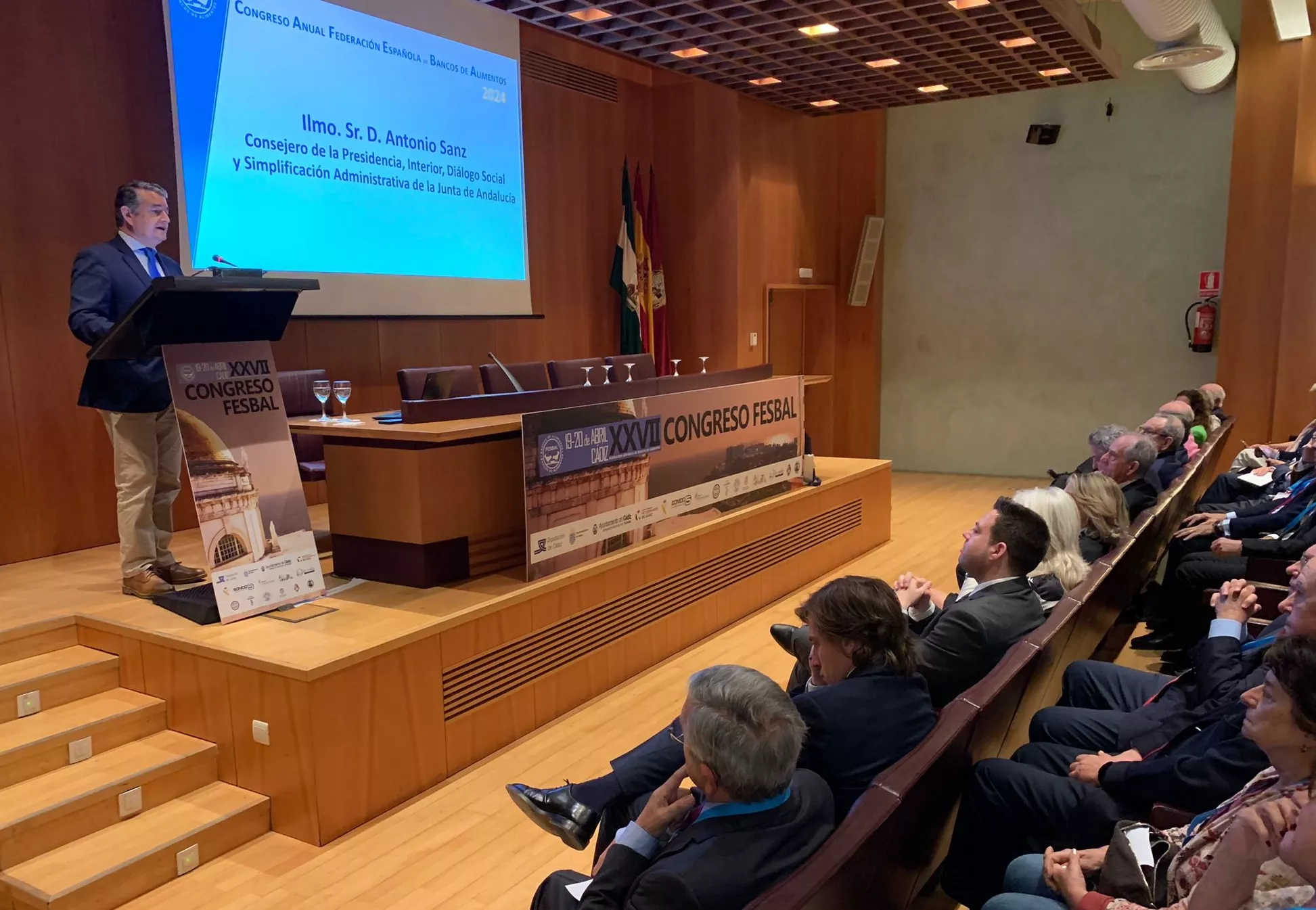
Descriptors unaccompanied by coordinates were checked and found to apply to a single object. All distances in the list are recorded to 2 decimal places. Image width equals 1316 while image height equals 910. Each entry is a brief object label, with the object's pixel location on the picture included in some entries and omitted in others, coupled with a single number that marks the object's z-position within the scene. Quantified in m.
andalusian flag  7.66
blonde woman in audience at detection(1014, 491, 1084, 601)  2.87
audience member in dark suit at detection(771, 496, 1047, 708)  2.32
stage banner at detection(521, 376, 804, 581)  3.65
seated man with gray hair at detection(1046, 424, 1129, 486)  4.39
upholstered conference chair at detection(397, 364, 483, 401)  4.56
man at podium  3.18
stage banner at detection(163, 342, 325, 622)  2.96
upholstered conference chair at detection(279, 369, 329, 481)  4.89
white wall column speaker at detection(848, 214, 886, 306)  9.01
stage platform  2.78
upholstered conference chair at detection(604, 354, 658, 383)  6.31
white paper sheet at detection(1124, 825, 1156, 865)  1.69
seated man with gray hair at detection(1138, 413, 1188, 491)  4.69
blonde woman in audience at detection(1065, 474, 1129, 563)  3.29
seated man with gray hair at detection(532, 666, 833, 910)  1.45
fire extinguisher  7.85
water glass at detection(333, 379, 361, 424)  3.61
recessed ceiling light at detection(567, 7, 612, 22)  5.75
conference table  3.44
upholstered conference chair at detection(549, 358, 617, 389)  5.91
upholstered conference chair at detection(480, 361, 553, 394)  5.57
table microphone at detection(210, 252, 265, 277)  3.03
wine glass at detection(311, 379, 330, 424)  3.50
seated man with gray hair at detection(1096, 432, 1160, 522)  3.97
